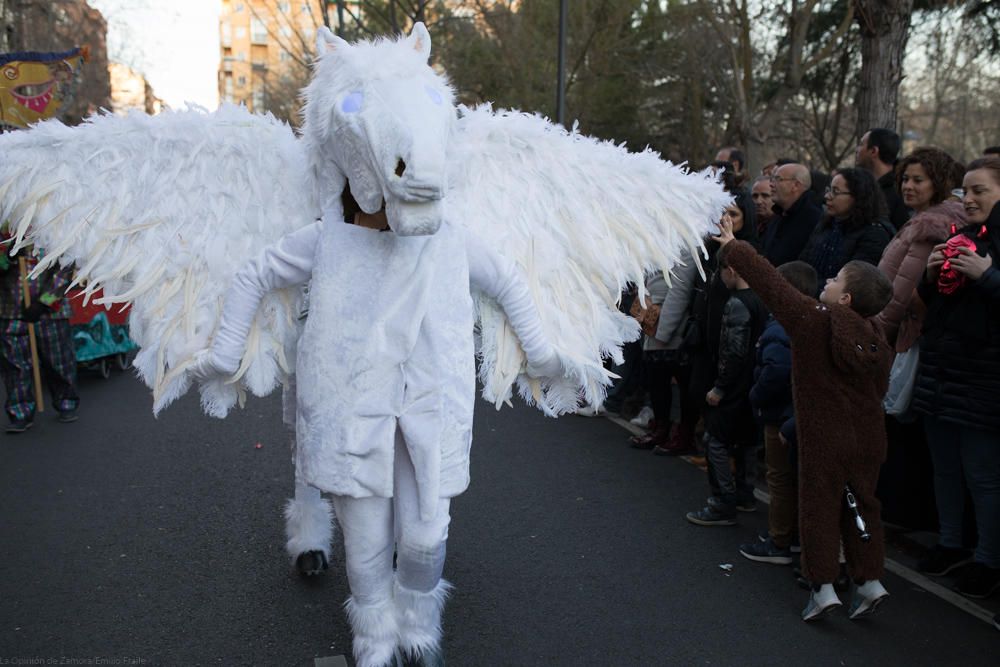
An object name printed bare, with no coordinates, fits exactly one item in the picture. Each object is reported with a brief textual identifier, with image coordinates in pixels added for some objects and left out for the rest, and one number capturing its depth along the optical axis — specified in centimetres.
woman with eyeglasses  475
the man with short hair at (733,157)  715
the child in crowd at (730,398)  473
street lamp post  1163
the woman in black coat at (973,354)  380
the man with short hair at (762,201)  615
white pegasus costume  274
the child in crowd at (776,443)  427
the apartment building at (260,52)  2255
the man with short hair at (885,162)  548
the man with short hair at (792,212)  554
